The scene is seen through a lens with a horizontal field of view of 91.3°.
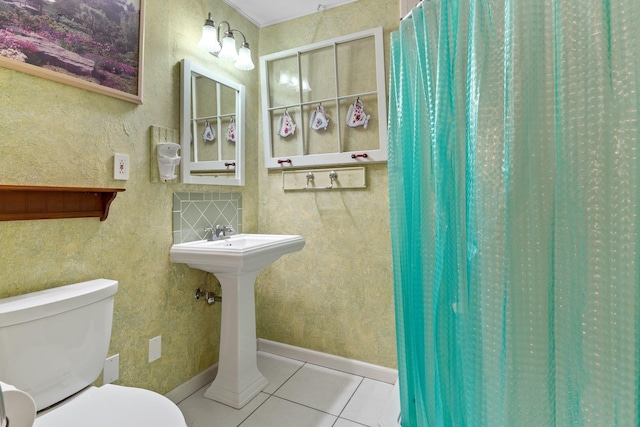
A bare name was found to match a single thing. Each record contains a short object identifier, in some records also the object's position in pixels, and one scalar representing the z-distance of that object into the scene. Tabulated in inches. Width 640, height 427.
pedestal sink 64.6
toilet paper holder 12.5
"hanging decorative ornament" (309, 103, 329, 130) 83.1
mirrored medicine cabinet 69.2
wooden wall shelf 42.2
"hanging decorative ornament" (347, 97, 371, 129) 78.2
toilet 37.6
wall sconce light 70.9
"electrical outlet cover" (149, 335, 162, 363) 62.4
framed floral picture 43.2
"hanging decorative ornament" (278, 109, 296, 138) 87.4
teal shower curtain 21.4
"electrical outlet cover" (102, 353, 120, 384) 54.5
